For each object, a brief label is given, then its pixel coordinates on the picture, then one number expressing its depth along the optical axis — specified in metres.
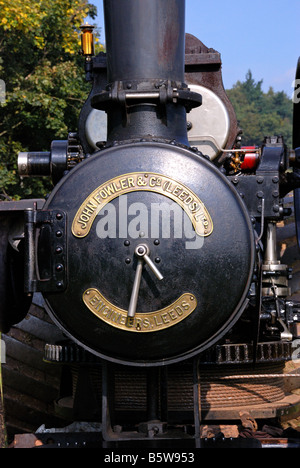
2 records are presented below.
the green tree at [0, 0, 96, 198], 16.28
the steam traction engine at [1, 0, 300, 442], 3.39
